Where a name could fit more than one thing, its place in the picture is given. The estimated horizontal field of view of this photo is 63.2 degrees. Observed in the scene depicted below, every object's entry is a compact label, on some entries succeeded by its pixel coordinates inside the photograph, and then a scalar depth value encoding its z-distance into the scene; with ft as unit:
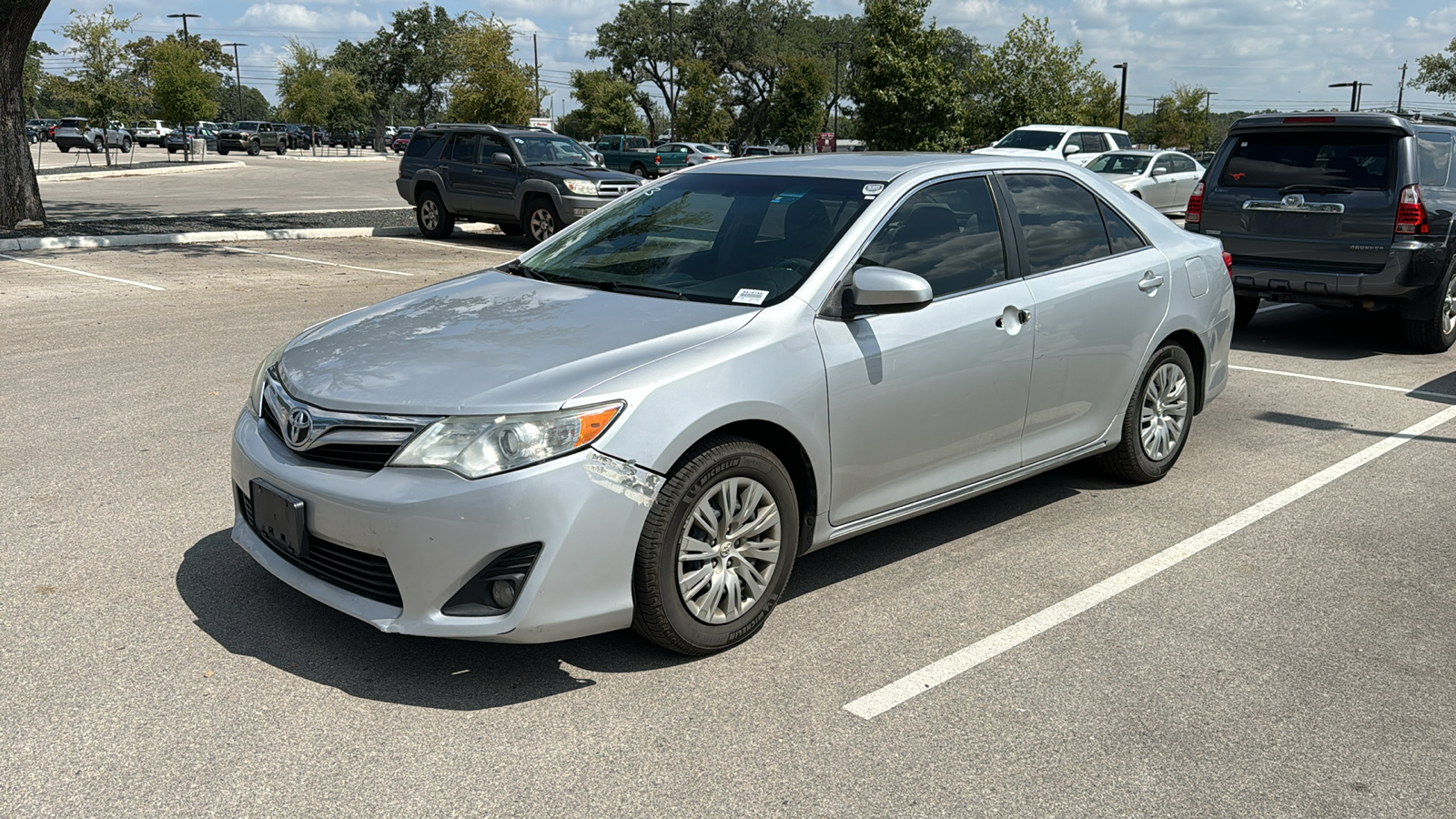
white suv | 87.40
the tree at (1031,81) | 132.36
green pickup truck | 128.57
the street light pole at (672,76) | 225.35
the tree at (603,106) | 238.89
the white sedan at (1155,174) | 81.92
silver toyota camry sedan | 11.24
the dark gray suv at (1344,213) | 30.01
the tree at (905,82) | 132.05
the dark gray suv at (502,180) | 58.85
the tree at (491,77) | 137.69
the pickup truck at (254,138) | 205.67
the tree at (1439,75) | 187.11
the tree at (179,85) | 149.59
